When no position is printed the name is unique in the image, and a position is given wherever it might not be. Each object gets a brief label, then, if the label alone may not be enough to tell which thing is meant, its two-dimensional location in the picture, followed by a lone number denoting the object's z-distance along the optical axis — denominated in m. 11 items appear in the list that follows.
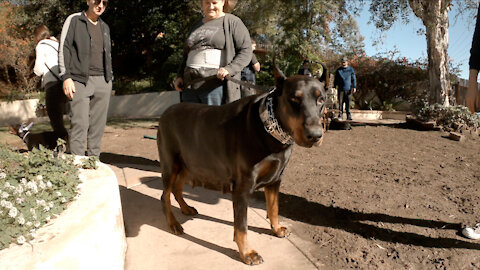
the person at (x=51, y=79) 4.45
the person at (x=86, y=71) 3.87
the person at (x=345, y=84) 10.86
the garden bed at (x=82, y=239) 1.67
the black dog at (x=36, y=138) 4.86
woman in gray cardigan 3.31
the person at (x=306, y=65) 7.97
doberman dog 2.08
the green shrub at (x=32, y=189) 1.85
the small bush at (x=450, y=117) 8.52
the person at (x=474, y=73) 2.45
